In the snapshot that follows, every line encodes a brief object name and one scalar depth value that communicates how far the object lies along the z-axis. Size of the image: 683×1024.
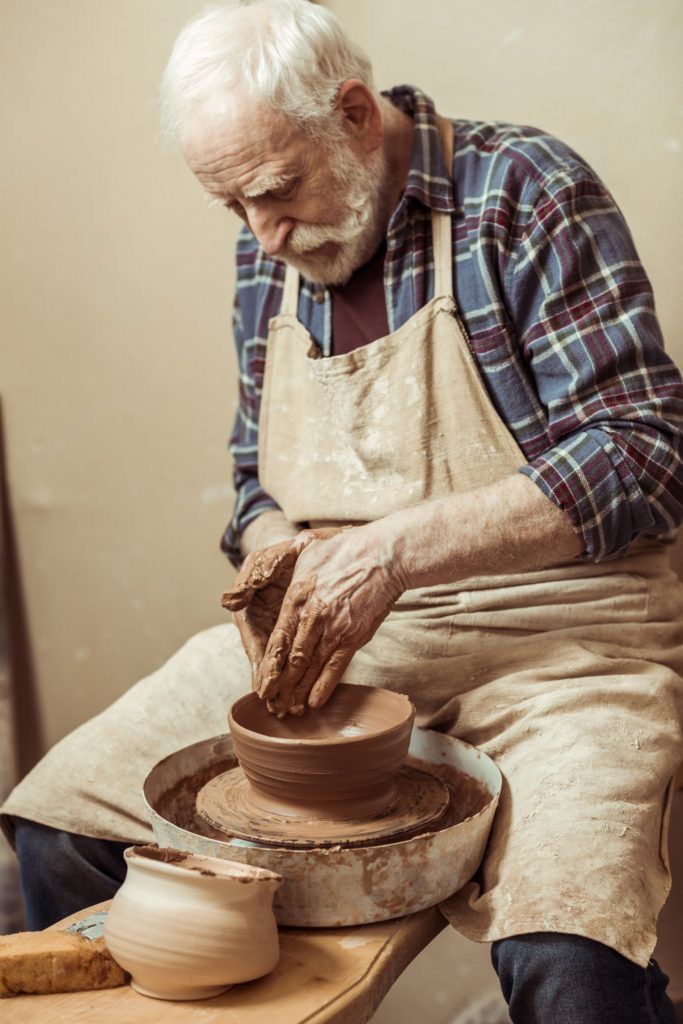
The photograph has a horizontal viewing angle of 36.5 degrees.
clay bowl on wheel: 1.48
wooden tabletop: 1.25
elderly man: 1.66
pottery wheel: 1.48
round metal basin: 1.36
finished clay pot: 1.26
